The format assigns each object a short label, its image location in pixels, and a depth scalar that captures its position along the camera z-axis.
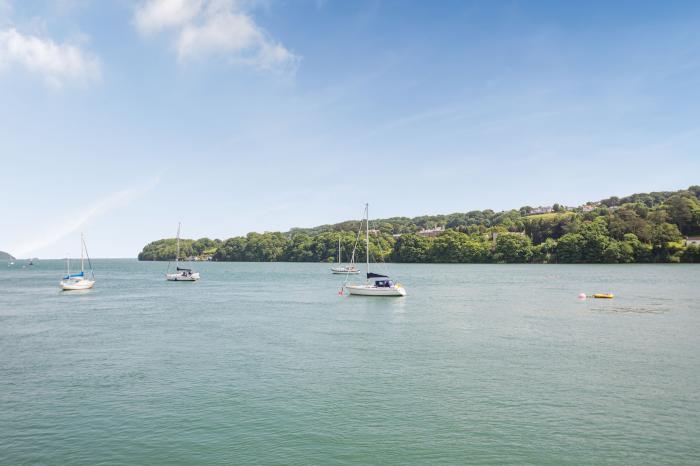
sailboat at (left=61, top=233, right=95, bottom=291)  105.81
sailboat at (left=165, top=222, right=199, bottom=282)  136.88
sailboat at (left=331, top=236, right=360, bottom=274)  171.88
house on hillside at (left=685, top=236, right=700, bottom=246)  178.35
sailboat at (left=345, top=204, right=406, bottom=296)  81.19
